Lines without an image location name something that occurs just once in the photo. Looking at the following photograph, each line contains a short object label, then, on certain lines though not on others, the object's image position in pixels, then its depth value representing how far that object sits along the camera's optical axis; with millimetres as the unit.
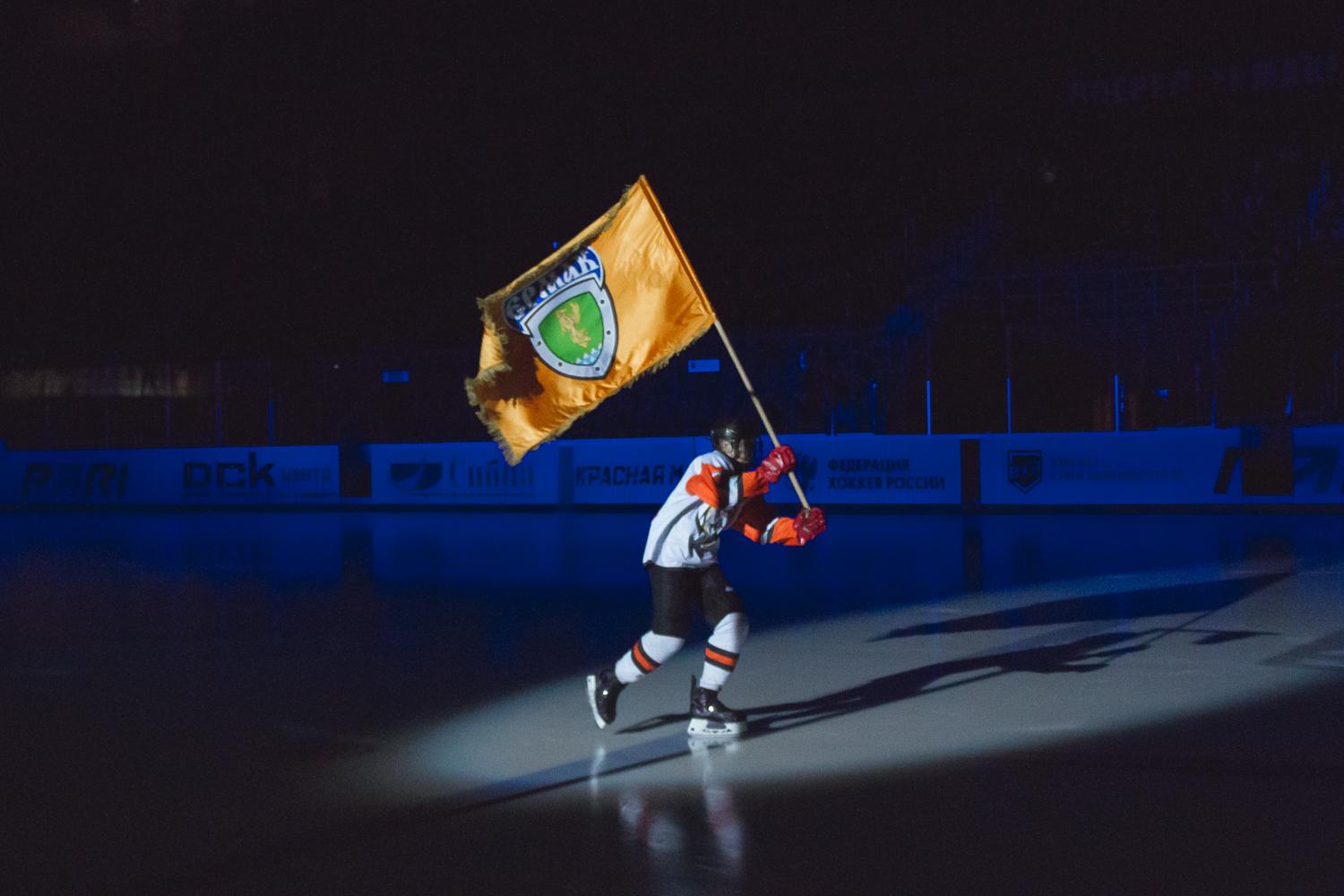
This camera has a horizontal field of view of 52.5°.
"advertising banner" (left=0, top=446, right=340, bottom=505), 29859
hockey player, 7148
